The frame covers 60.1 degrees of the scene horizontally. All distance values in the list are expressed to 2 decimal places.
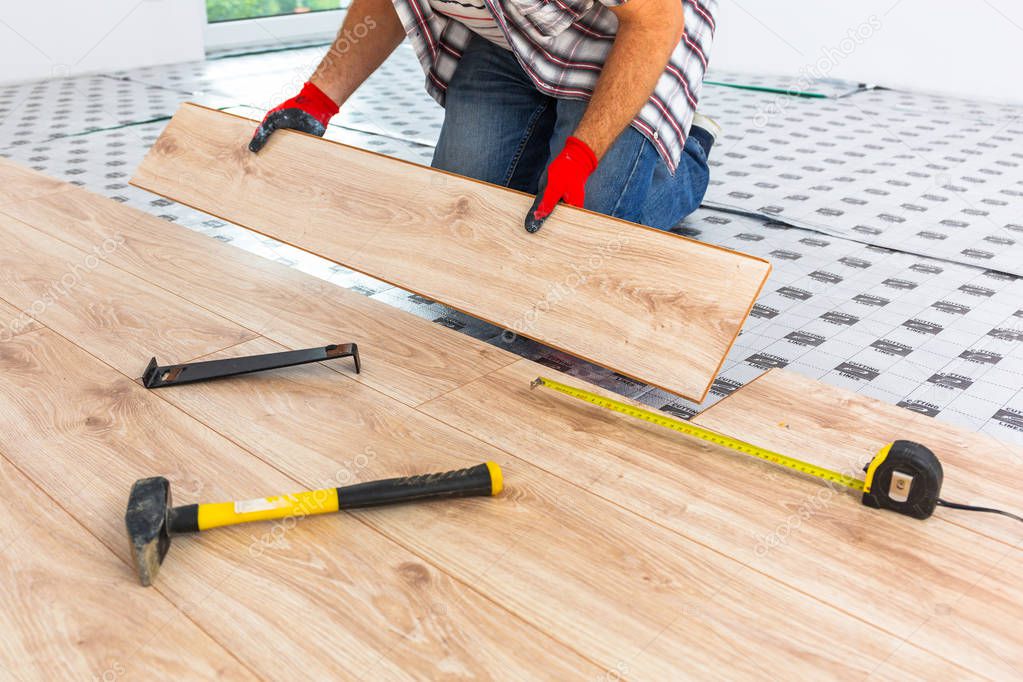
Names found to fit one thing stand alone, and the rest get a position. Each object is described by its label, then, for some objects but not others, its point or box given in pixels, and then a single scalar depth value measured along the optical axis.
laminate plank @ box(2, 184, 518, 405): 1.38
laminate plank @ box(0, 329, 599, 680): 0.83
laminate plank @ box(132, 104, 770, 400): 1.29
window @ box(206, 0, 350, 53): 5.84
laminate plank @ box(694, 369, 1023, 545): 1.09
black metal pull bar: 1.30
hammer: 0.92
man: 1.73
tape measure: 1.01
